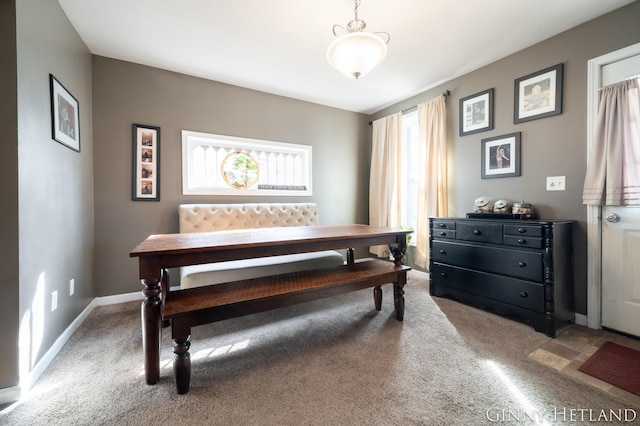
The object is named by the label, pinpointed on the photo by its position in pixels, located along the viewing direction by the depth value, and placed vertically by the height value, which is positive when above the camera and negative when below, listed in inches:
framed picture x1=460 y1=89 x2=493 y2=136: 112.9 +45.7
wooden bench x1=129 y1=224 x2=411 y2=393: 54.9 -21.1
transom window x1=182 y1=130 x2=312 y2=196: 126.4 +25.4
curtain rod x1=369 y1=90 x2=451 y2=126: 127.5 +59.6
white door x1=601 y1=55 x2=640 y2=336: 78.1 -16.0
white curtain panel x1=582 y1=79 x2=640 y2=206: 77.1 +18.7
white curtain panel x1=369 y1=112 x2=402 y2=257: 155.0 +23.6
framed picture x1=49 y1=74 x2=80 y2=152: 72.8 +30.9
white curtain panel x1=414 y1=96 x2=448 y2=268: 128.7 +21.7
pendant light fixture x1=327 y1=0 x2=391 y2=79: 66.1 +43.8
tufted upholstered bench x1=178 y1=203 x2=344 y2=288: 86.4 -7.0
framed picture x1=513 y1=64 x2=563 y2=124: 93.0 +45.0
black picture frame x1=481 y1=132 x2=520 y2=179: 104.5 +23.6
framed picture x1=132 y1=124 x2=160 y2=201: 112.3 +22.5
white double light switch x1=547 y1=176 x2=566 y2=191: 92.4 +10.0
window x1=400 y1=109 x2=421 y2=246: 150.9 +24.6
